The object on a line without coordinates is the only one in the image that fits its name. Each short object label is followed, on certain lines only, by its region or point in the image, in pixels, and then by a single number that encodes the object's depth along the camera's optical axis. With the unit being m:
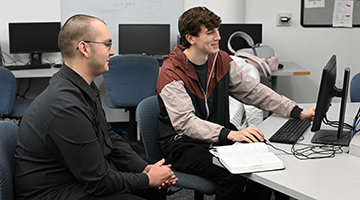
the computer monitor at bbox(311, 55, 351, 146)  1.79
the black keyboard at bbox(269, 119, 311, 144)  1.96
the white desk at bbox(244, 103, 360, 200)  1.44
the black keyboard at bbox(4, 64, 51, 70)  4.24
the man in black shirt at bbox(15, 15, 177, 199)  1.58
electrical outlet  4.71
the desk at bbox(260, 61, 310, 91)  4.11
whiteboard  4.54
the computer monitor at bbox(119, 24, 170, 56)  4.52
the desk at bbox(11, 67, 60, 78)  3.99
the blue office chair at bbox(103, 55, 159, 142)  3.87
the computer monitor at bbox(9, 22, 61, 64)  4.37
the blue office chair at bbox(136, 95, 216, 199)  2.17
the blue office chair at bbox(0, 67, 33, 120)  3.50
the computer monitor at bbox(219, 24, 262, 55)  4.48
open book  1.62
